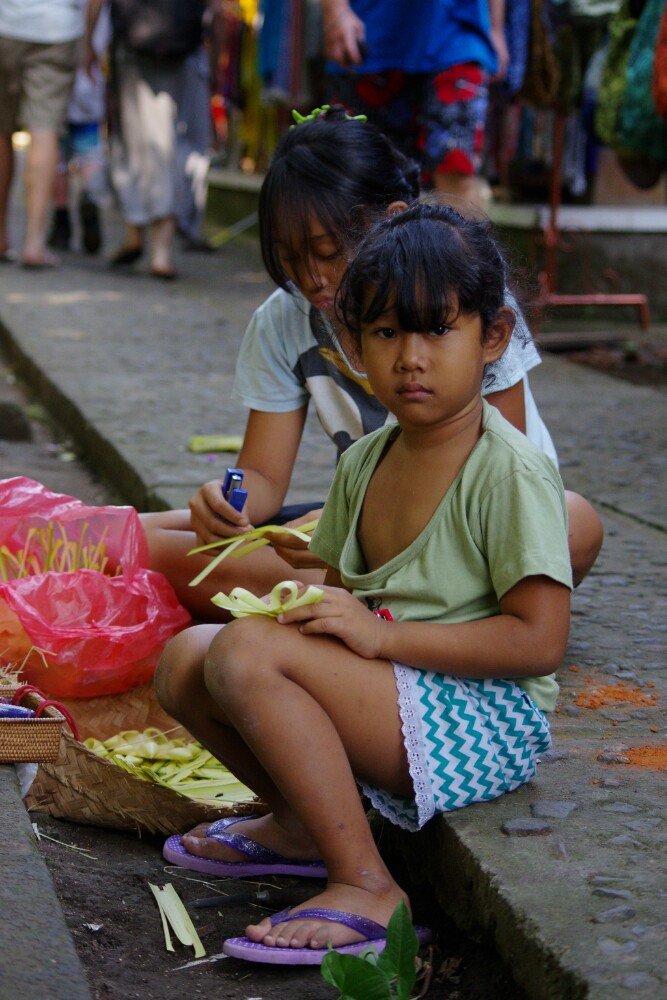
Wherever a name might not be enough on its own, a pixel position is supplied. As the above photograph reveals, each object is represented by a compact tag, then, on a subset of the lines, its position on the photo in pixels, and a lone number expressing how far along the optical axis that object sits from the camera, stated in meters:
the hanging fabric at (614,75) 10.60
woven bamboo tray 4.21
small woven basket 3.96
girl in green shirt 3.57
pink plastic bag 4.94
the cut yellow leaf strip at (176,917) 3.69
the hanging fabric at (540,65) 11.84
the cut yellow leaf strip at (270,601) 3.58
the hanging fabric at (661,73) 9.35
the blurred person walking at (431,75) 8.80
